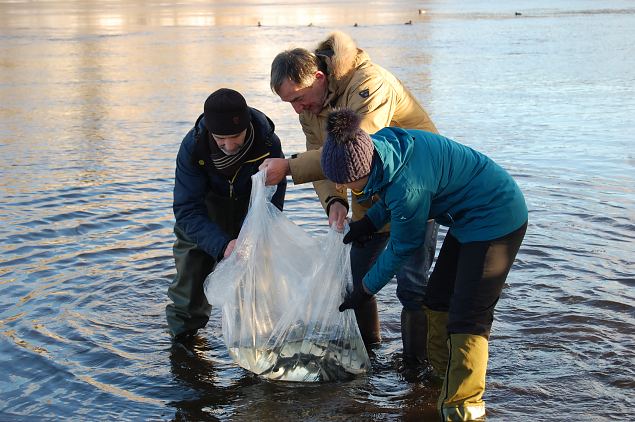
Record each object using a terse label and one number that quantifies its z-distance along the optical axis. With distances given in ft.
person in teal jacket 11.43
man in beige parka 13.66
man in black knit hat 14.20
